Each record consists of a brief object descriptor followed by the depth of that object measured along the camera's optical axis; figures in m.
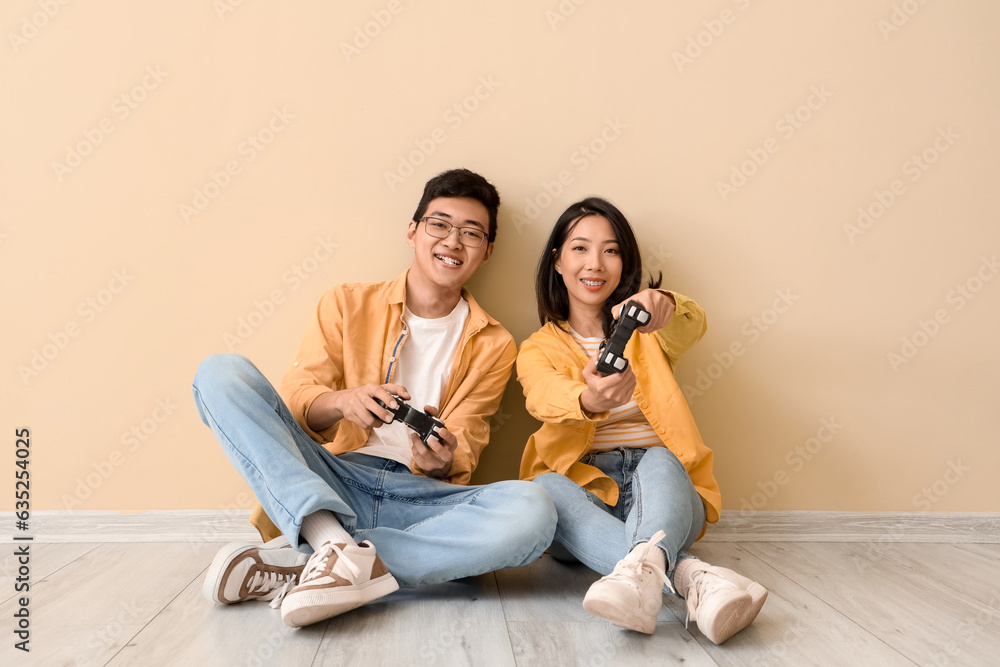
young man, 1.15
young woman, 1.10
